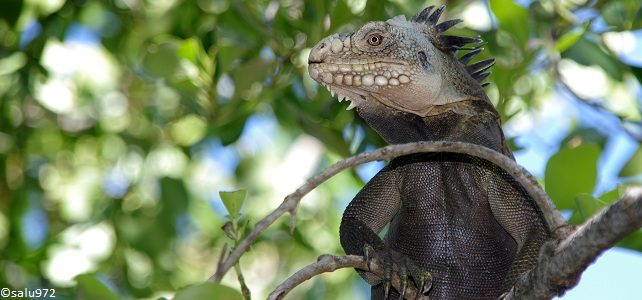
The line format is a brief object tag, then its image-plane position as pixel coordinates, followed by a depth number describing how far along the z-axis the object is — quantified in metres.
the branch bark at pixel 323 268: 5.60
